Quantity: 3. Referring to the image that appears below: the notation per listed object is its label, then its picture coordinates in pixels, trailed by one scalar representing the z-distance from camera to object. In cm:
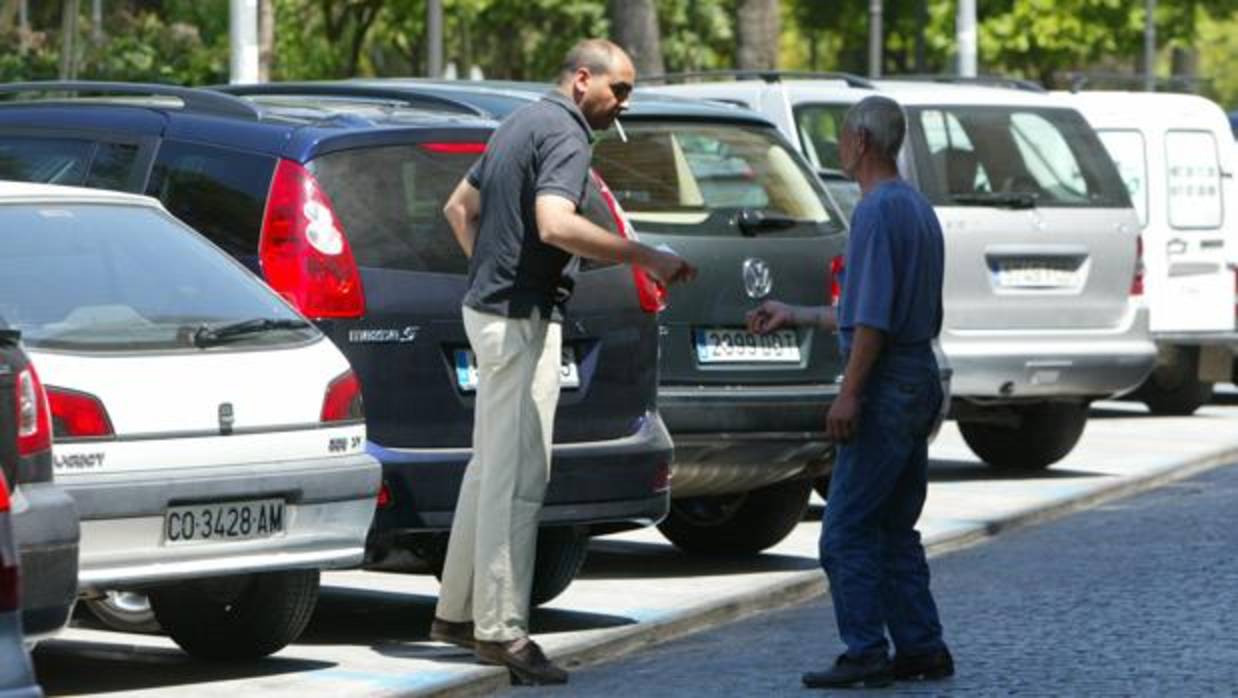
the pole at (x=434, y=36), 3219
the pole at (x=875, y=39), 4641
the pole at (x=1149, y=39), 5338
